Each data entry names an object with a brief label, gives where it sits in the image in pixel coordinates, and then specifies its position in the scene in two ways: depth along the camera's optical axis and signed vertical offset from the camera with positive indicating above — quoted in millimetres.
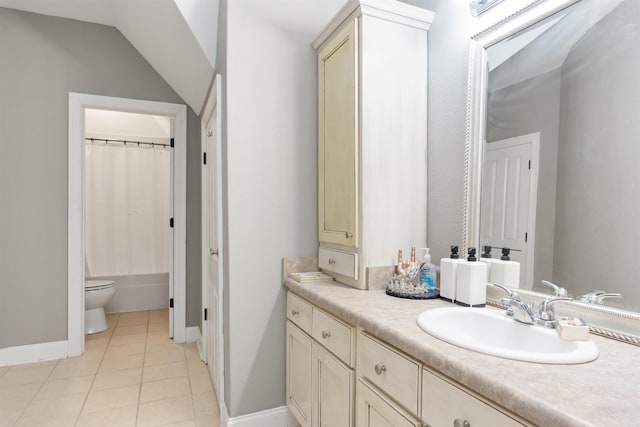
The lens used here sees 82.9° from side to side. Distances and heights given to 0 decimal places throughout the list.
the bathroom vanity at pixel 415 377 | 673 -404
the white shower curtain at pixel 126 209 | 4134 -84
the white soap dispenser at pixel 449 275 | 1400 -268
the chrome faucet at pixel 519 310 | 1068 -305
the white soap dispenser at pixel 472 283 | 1333 -281
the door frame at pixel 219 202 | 1997 +5
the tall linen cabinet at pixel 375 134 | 1605 +333
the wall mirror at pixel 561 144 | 1019 +214
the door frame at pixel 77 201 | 2895 -1
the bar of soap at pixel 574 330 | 918 -309
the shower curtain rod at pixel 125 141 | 4137 +706
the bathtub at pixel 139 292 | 4133 -1058
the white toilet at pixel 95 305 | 3377 -985
